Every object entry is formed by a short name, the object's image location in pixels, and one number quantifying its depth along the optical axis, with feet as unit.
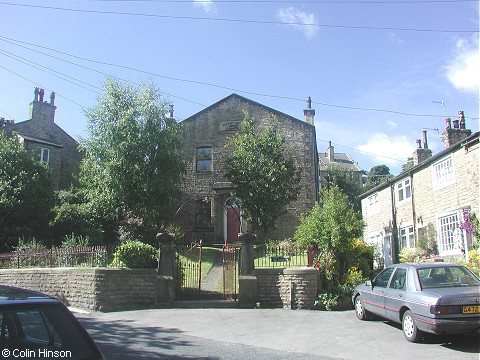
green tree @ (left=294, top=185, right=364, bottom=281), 42.91
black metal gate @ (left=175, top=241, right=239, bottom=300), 42.57
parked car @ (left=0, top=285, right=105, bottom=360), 10.34
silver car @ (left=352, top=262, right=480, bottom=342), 23.38
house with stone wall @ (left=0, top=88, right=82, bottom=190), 95.44
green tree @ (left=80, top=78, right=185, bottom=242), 66.28
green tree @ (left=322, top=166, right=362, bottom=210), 158.92
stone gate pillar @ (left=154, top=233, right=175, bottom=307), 41.04
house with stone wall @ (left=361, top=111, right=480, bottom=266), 50.52
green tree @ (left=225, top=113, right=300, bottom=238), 71.31
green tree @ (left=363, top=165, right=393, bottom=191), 196.91
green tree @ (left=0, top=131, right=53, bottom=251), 61.98
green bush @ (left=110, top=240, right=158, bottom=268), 41.57
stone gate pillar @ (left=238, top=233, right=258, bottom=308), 40.91
